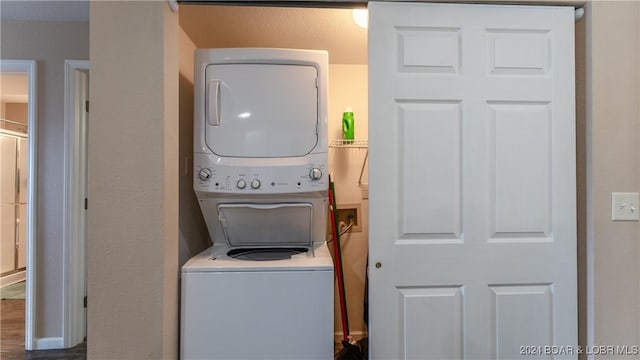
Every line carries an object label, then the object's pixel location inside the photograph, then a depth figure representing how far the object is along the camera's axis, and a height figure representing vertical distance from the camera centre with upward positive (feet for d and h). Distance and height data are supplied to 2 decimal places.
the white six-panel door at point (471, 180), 4.72 +0.01
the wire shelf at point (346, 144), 8.00 +0.93
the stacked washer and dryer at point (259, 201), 4.78 -0.37
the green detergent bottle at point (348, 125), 7.69 +1.35
